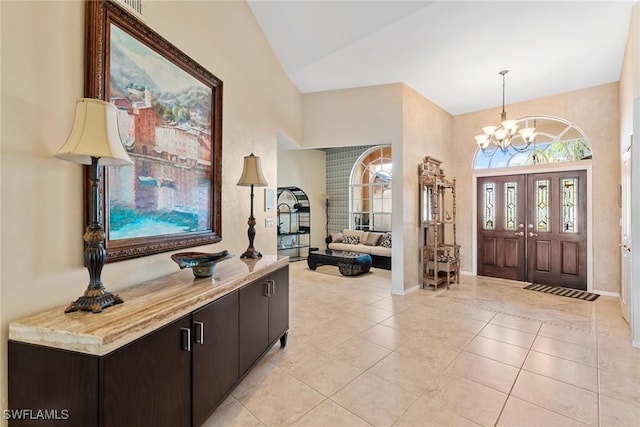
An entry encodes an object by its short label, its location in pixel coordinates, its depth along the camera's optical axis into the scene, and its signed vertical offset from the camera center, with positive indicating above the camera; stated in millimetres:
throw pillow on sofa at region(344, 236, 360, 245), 8202 -689
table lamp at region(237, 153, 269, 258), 3006 +376
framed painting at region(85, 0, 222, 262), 1775 +579
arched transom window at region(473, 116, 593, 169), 5191 +1211
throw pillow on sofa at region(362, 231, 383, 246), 7898 -619
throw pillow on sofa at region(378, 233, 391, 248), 7552 -660
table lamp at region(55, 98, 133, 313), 1359 +269
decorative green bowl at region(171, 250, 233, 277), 2055 -322
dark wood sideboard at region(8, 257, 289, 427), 1231 -668
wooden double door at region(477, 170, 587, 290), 5250 -241
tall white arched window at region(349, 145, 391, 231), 8672 +685
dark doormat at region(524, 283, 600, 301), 4789 -1274
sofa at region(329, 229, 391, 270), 7261 -772
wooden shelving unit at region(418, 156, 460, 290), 5340 -265
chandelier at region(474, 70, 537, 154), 4246 +1159
